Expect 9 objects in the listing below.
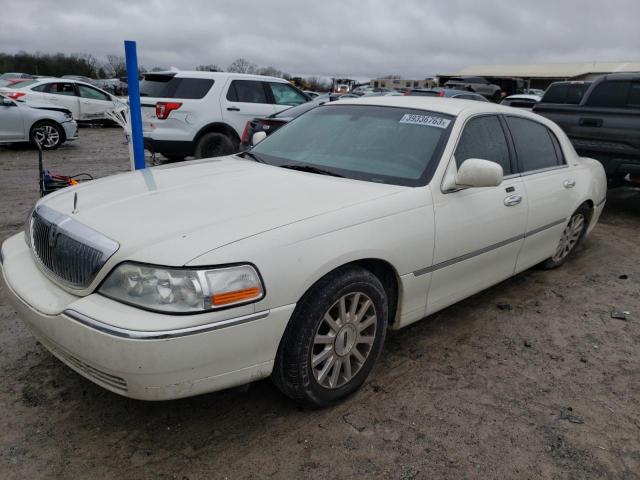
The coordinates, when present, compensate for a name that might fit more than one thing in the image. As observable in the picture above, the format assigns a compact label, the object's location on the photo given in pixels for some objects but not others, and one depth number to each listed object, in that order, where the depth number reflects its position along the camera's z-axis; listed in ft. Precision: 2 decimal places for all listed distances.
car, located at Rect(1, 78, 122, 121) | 49.19
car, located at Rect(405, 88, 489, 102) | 50.81
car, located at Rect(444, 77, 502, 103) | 88.63
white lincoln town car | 7.03
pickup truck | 21.61
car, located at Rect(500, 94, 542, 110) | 51.82
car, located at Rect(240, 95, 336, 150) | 26.05
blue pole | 16.44
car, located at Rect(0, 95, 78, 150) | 36.29
